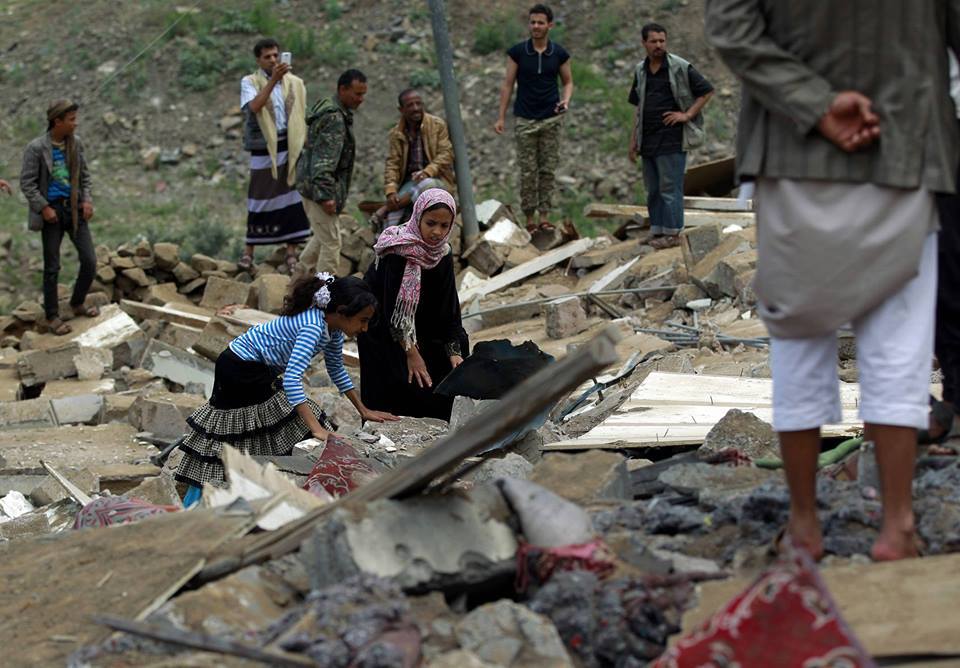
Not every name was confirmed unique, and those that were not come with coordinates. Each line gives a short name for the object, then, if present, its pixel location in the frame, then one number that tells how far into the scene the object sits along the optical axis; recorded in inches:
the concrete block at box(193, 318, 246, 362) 447.8
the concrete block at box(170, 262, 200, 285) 576.1
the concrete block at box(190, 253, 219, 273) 581.6
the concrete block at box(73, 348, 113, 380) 455.8
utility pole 528.7
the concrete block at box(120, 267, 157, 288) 565.6
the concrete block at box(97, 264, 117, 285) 561.6
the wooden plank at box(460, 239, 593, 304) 509.0
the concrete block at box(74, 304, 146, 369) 480.1
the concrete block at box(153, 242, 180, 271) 575.5
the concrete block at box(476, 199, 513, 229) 564.4
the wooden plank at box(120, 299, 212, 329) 500.1
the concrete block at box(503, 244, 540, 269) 532.8
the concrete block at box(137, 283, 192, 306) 552.1
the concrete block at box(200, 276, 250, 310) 533.0
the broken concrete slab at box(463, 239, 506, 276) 531.2
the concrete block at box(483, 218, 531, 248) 547.5
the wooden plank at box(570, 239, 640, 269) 510.3
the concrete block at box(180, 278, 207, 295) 571.5
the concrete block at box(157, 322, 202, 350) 478.3
